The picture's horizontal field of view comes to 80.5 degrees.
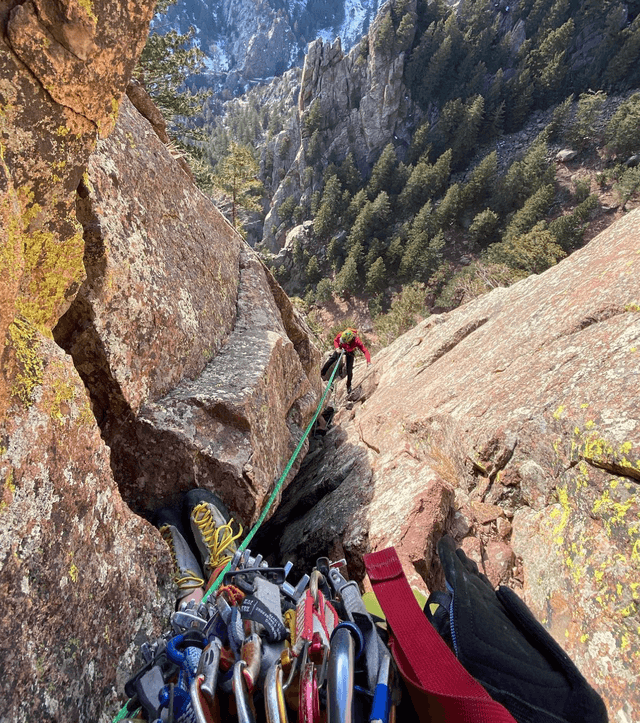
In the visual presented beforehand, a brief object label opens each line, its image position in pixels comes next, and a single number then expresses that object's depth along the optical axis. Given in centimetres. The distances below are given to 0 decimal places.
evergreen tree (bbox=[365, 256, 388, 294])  6169
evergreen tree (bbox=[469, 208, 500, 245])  5797
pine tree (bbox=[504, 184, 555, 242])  5388
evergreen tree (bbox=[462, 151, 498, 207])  6144
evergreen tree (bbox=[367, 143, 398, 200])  7319
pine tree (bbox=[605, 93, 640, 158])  5319
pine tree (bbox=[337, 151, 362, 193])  7925
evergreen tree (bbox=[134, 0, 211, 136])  1541
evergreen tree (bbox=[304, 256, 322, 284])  7175
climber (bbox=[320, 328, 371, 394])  1180
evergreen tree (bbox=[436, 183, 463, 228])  6169
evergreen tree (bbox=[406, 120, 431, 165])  7588
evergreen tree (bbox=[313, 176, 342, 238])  7381
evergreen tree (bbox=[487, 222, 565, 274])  4159
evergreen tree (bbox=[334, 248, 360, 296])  6419
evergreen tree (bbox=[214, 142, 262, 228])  2519
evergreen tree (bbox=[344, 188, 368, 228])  7175
